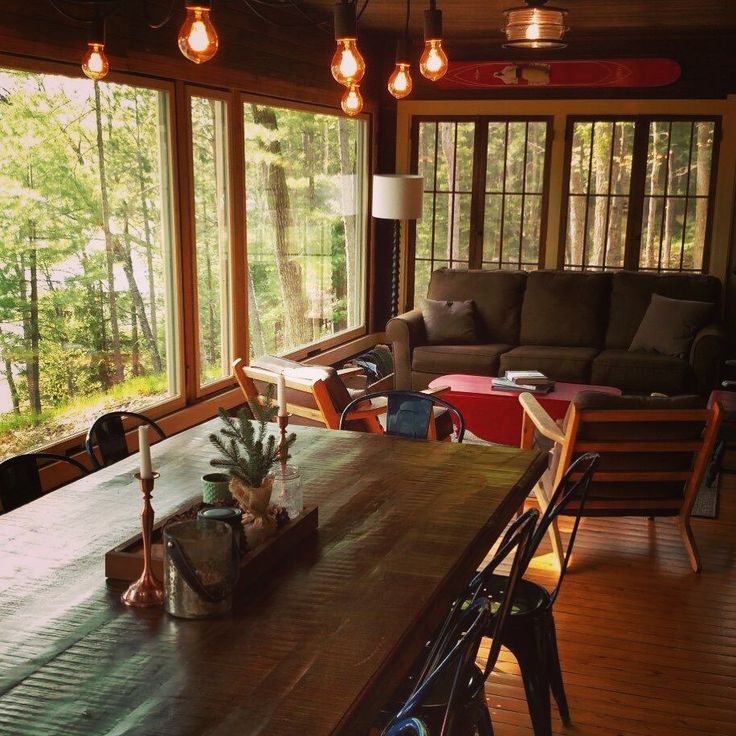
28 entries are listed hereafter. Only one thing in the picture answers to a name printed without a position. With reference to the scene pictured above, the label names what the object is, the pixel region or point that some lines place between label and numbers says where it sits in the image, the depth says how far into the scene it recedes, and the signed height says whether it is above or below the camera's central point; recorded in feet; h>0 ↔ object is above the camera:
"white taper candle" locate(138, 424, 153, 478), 6.89 -1.88
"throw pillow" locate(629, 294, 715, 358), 22.15 -2.90
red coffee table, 18.56 -4.06
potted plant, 7.54 -2.27
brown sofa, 21.85 -3.28
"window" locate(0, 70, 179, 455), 13.75 -0.91
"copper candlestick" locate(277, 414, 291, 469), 8.21 -2.18
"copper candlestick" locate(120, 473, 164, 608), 6.79 -2.76
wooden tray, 7.07 -2.70
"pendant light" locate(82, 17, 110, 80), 10.94 +1.71
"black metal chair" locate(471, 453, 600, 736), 9.07 -4.16
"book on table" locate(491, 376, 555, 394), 19.11 -3.74
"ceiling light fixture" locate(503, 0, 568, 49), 12.67 +2.29
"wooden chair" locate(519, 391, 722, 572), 12.75 -3.39
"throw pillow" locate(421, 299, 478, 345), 24.14 -3.11
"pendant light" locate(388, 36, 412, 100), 11.62 +1.48
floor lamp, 23.93 +0.09
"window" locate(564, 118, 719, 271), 25.72 +0.27
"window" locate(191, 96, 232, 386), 18.35 -0.70
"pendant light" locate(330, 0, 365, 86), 9.34 +1.52
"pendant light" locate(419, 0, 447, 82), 10.87 +1.73
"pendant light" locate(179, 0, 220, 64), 7.95 +1.37
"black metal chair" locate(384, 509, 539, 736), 6.23 -3.33
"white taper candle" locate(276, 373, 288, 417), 8.68 -1.81
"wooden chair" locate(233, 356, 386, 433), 15.16 -3.13
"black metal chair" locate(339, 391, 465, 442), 12.90 -2.90
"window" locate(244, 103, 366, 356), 20.93 -0.63
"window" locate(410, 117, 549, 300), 27.04 +0.30
